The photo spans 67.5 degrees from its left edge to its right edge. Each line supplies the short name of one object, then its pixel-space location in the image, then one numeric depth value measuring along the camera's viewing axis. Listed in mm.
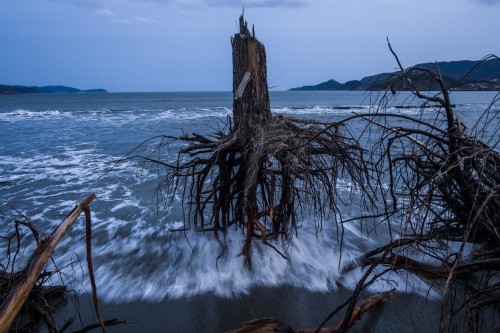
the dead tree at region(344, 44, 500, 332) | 2810
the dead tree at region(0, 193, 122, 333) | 2299
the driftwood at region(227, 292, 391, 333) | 3568
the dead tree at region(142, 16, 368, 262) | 4945
